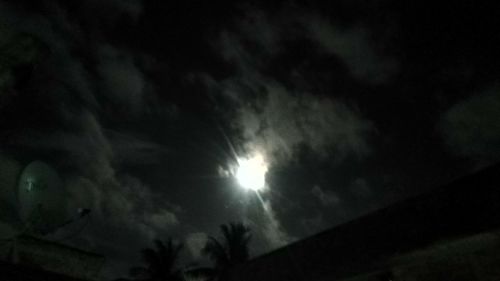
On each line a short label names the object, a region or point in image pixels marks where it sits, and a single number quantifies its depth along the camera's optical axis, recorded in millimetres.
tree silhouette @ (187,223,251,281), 30234
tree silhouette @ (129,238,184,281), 31984
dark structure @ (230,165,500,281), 6930
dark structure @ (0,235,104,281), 9109
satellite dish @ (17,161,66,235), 9344
